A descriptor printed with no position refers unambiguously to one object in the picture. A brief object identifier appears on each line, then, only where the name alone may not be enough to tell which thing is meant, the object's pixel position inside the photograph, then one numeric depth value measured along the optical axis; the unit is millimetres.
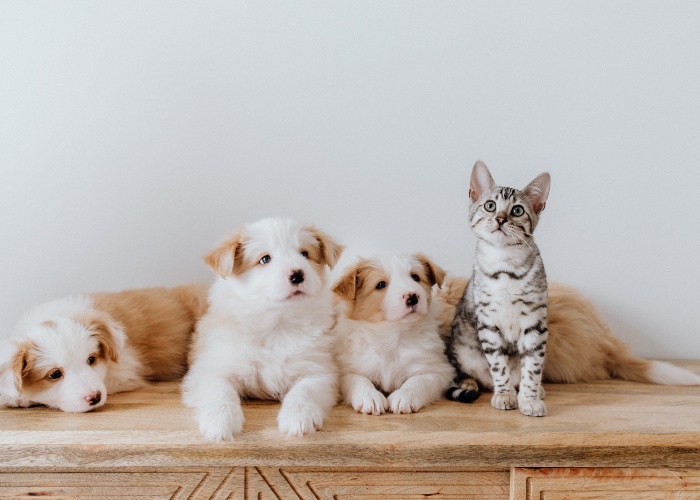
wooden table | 1389
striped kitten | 1586
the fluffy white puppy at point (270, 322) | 1604
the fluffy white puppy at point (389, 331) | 1717
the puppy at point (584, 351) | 1921
